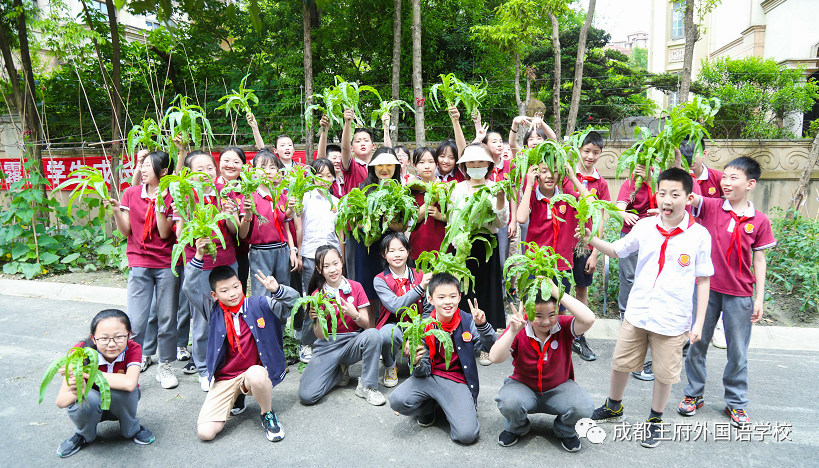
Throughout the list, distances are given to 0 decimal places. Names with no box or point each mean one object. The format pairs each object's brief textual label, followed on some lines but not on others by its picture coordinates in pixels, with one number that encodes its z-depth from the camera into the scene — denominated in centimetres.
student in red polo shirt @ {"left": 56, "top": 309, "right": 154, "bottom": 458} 311
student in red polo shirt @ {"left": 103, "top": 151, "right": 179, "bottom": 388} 418
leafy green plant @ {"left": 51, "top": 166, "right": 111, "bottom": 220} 384
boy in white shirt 319
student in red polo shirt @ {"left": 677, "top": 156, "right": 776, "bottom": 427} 347
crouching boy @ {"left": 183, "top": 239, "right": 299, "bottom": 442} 338
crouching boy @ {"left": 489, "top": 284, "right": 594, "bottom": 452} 305
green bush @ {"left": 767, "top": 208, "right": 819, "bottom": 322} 548
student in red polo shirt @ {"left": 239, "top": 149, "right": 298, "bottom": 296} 447
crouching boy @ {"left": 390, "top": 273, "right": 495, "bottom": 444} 332
